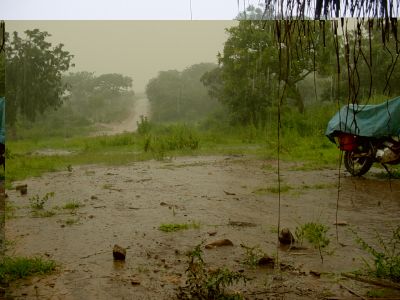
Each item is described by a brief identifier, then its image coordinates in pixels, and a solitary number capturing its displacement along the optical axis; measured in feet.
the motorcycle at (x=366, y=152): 20.65
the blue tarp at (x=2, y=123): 18.58
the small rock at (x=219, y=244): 12.45
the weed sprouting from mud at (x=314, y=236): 12.15
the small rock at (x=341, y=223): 14.54
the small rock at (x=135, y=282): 9.87
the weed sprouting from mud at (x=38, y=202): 17.58
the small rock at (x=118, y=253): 11.47
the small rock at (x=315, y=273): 10.14
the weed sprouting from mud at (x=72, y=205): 17.85
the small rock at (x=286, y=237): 12.51
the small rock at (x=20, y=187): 20.98
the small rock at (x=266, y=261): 10.84
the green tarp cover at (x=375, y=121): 19.90
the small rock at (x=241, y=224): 14.89
